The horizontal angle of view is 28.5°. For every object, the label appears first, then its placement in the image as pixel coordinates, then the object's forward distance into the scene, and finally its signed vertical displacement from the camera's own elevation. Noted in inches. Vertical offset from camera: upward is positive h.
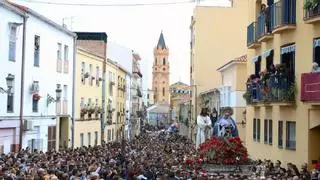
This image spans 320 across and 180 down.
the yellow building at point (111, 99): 2092.8 +57.8
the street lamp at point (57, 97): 1326.6 +38.6
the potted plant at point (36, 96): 1210.6 +36.9
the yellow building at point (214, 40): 2326.5 +288.9
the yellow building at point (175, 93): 4766.2 +192.8
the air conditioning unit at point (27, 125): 1143.0 -18.1
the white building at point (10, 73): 1036.5 +71.6
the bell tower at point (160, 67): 6417.3 +507.1
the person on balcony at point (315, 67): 775.7 +61.9
